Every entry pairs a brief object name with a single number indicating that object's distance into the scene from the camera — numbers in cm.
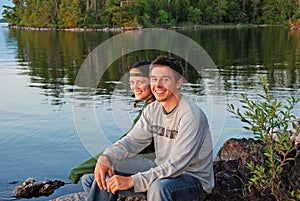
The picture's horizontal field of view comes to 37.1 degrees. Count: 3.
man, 268
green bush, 298
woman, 323
